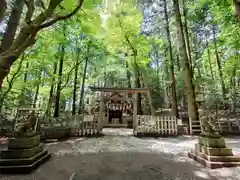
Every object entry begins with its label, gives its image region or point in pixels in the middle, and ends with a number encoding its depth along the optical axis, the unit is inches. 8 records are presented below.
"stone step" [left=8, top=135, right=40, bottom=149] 145.2
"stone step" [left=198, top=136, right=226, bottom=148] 152.2
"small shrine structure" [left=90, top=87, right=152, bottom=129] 384.7
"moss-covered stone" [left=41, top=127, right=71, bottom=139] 294.3
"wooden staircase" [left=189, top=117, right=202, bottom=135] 349.4
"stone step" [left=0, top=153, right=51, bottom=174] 132.2
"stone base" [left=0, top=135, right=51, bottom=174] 133.3
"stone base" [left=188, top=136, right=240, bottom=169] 142.0
